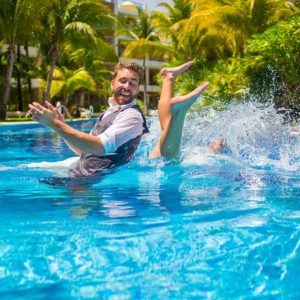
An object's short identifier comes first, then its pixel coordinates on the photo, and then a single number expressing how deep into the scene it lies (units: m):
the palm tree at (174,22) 27.03
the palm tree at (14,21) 19.94
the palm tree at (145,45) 28.48
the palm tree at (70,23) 23.16
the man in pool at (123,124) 3.12
